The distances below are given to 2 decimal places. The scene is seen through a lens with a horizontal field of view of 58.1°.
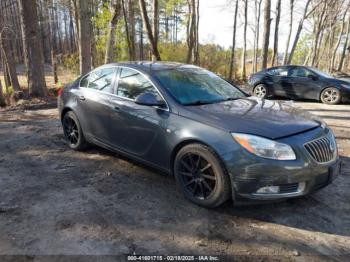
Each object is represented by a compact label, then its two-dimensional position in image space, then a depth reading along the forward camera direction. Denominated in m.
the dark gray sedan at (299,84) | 10.61
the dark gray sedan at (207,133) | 3.17
